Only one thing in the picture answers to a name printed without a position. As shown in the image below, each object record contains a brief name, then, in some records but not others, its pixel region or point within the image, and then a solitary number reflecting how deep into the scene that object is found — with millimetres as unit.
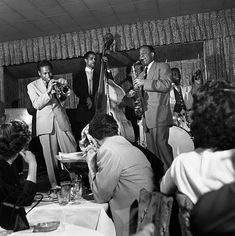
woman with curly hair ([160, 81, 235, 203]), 1175
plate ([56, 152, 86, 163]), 2697
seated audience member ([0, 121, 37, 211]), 2012
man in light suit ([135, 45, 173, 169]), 4168
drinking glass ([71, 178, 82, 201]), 2379
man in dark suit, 5074
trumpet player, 4250
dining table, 2104
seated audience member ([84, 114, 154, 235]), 2244
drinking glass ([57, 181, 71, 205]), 2268
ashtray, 1650
